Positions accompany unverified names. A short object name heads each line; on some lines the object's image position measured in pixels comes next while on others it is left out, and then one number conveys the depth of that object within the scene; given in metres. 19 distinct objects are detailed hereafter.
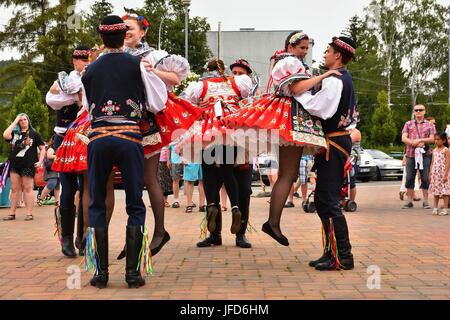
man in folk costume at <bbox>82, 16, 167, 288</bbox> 5.18
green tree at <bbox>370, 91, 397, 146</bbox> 46.75
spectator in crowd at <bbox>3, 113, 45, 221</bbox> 12.38
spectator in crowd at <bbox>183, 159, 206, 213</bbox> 13.55
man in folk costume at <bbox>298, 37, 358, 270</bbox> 5.85
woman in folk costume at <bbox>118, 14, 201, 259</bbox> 5.89
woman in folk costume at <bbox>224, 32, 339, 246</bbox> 5.86
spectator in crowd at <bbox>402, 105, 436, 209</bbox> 13.59
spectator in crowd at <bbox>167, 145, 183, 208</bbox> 14.74
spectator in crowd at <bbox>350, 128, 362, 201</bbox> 13.12
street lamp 31.27
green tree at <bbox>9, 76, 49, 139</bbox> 36.28
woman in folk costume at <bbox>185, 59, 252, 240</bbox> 7.10
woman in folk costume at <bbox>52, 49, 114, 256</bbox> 6.59
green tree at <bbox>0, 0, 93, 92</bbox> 49.72
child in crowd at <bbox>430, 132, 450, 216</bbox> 12.32
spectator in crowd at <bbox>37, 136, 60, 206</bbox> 14.98
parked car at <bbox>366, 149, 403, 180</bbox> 27.30
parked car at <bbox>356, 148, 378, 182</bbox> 26.64
